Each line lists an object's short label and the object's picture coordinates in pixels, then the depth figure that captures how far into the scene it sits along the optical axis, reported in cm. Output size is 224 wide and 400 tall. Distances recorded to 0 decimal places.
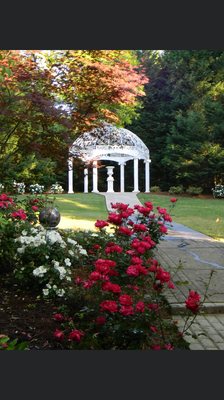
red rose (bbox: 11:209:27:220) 320
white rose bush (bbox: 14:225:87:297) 272
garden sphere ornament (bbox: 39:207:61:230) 389
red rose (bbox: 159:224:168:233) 282
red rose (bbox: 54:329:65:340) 205
